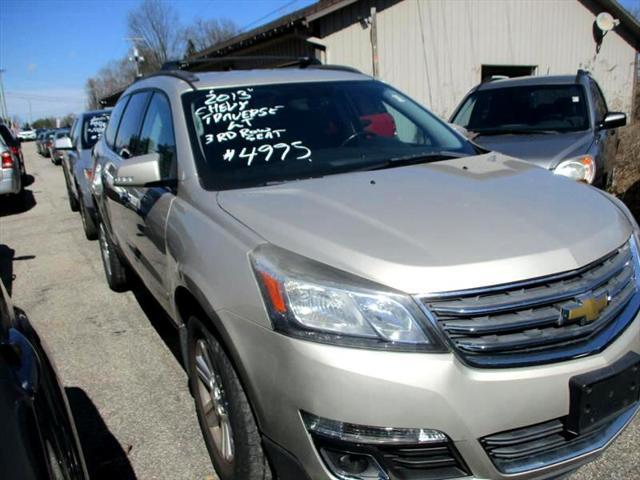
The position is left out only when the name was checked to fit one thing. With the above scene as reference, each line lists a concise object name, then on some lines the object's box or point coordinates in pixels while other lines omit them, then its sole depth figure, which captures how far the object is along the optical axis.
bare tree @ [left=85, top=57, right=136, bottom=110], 69.88
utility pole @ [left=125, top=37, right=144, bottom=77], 33.88
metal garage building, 11.64
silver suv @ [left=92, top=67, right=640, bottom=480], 1.77
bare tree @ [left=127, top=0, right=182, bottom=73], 53.94
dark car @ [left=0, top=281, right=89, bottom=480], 1.29
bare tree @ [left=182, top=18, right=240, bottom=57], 56.91
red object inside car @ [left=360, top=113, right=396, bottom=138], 3.31
